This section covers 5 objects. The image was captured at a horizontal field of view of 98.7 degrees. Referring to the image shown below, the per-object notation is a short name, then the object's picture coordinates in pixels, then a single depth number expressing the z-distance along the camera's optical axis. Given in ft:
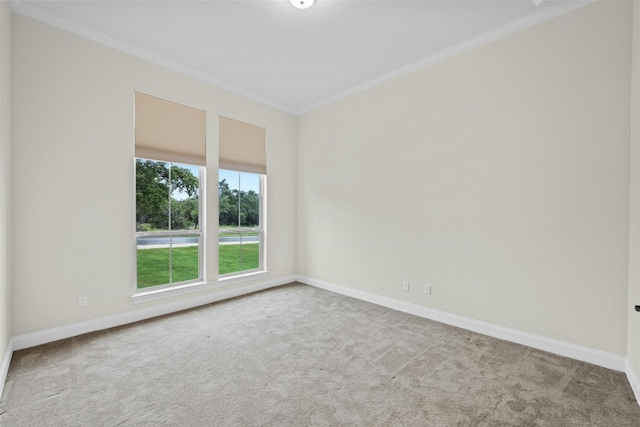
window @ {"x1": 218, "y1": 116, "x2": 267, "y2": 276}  13.55
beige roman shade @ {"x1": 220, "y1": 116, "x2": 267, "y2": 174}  13.39
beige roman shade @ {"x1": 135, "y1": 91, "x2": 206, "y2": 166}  10.81
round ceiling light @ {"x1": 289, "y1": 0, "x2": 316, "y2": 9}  7.93
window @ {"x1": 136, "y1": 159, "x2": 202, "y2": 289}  11.26
